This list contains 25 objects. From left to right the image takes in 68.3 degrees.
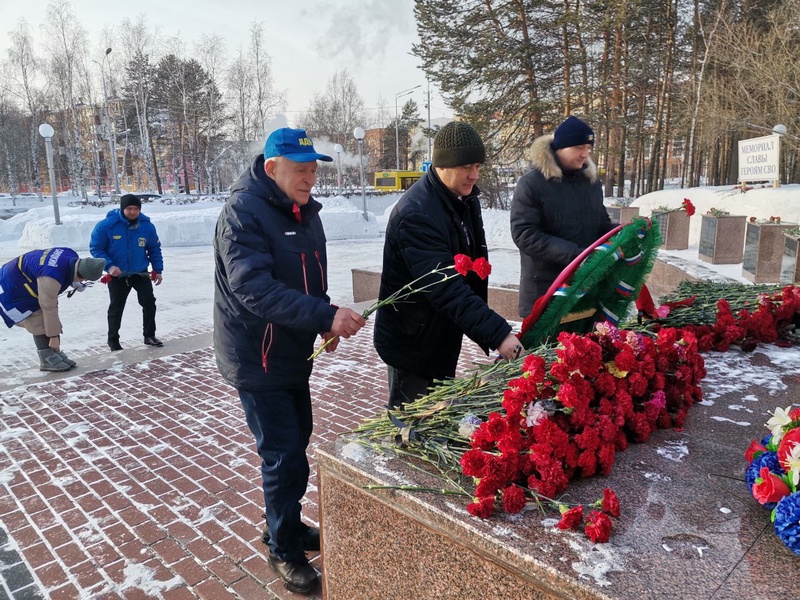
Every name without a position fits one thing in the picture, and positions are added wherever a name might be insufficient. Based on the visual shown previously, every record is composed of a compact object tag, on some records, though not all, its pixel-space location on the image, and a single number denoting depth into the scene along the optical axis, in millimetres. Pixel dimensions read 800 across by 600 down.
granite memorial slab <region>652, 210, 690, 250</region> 11078
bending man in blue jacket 5180
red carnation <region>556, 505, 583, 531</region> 1367
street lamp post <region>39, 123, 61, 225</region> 16047
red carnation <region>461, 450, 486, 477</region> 1518
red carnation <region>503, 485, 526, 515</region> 1442
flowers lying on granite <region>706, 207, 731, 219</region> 9547
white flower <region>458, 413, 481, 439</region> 1725
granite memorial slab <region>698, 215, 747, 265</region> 9211
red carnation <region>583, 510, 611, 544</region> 1314
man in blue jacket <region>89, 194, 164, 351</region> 6113
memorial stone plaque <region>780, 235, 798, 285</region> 6301
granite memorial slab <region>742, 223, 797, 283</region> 7430
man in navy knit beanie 3152
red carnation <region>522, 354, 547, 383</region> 1730
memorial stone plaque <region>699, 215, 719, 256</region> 9377
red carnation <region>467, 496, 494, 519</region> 1432
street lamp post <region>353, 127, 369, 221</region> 21562
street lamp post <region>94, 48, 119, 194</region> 35325
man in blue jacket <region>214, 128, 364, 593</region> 2221
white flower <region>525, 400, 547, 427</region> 1636
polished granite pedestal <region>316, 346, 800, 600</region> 1233
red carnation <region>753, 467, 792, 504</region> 1347
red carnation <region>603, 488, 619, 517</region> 1394
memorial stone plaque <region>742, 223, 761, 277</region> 7527
